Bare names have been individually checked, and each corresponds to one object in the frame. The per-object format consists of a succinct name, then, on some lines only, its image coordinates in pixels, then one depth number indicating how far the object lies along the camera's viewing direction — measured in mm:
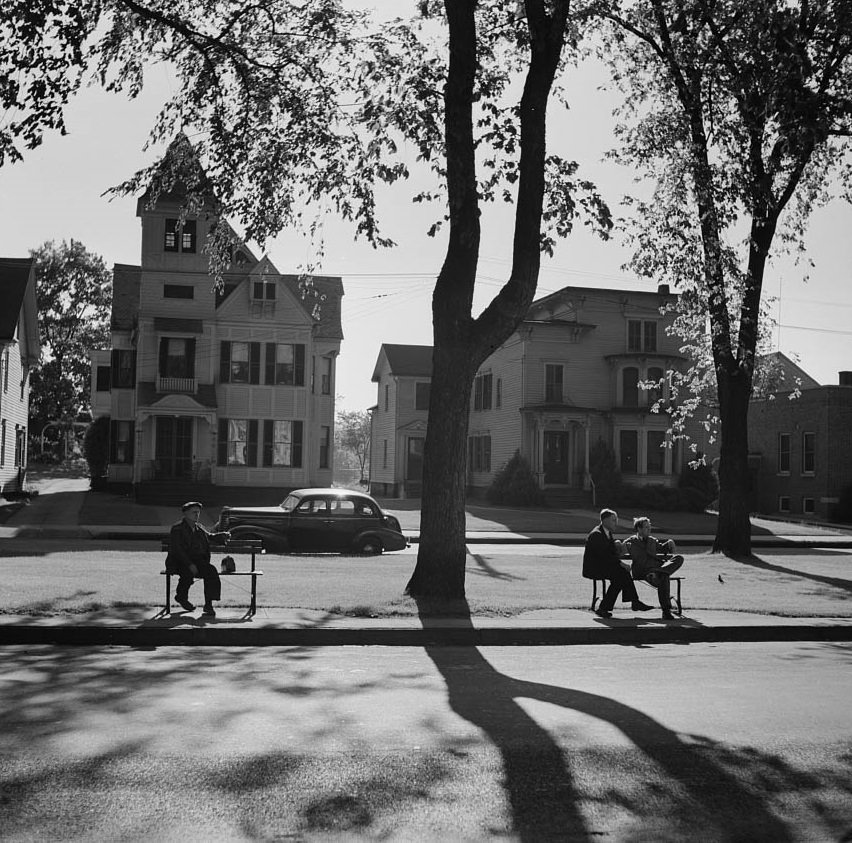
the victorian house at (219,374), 40062
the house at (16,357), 37938
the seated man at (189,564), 12977
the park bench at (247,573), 12954
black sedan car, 23164
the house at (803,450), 44719
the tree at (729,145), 20000
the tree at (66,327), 78625
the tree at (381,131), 14281
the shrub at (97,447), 50719
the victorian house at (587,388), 47906
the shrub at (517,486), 45844
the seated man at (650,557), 14227
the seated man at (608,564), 14203
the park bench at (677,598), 14203
